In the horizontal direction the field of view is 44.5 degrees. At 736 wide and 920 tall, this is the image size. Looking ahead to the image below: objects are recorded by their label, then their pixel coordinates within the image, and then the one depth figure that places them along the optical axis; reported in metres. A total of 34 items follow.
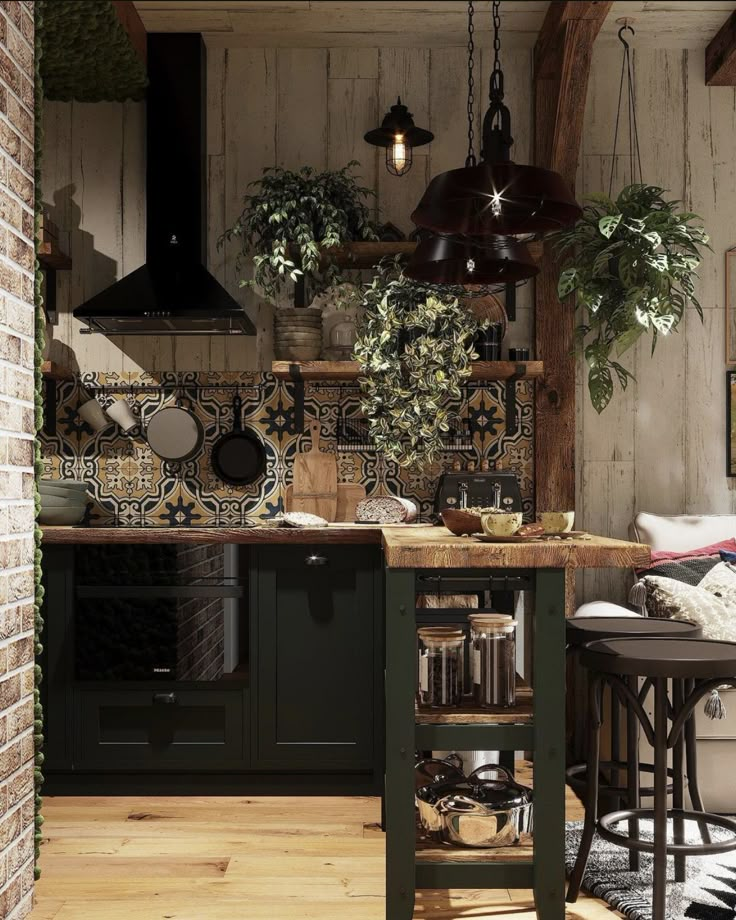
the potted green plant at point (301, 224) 3.87
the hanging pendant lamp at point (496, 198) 2.21
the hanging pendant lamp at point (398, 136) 4.04
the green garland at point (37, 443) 2.38
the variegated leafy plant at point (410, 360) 3.81
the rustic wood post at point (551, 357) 4.07
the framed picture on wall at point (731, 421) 4.25
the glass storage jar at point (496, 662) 2.30
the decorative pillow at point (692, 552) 3.81
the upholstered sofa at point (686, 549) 3.13
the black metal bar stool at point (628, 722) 2.52
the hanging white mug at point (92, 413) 4.15
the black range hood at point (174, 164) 4.06
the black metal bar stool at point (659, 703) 2.23
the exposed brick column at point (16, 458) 2.16
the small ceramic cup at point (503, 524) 2.26
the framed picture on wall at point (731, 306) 4.25
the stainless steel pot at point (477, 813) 2.31
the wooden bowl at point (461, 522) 2.48
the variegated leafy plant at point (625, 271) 3.69
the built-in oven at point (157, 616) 3.52
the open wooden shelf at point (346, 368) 3.90
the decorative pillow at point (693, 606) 3.11
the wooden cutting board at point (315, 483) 4.12
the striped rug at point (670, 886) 2.43
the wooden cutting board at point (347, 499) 4.16
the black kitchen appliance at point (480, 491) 3.92
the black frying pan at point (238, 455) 4.20
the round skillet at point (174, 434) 4.19
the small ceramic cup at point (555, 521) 2.42
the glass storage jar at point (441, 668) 2.32
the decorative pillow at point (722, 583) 3.30
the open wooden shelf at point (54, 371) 3.90
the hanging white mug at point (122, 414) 4.17
